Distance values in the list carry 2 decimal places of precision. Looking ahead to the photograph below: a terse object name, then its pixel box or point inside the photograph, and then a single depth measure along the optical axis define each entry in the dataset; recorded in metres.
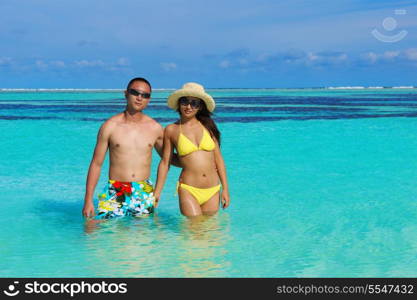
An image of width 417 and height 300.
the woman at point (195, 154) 5.47
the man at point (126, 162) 5.32
